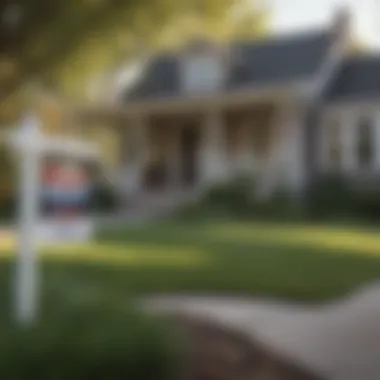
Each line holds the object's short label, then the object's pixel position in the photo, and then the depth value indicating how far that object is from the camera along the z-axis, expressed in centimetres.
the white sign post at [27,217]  425
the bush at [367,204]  1441
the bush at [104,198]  1501
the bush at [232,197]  1523
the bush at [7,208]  902
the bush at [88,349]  353
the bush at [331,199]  1471
